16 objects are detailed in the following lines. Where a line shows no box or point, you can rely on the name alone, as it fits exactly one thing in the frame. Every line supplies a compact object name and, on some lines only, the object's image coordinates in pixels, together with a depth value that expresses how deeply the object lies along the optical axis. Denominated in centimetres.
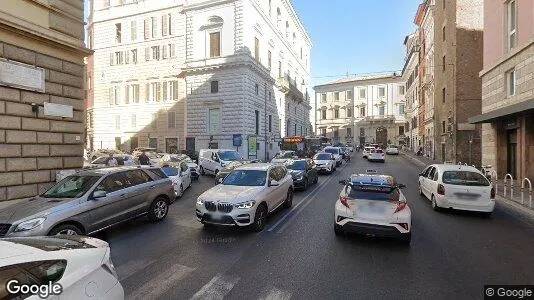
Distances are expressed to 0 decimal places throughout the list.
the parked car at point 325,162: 2169
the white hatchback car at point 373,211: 659
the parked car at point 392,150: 4467
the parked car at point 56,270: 253
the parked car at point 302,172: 1448
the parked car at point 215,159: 2080
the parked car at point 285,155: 2605
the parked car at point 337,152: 2885
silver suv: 611
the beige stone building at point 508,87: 1496
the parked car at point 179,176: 1299
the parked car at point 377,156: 3181
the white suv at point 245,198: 755
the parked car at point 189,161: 1933
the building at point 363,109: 7375
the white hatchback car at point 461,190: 930
